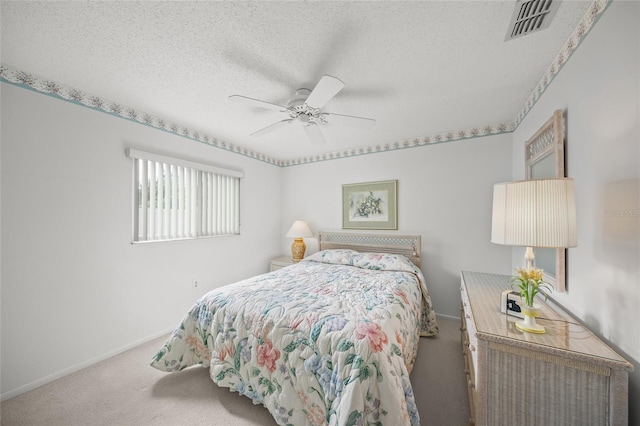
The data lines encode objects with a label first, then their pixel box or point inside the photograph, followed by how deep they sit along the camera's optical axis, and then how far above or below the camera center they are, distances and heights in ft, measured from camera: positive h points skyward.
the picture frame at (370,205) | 11.20 +0.42
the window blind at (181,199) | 8.32 +0.57
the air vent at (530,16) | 3.73 +3.45
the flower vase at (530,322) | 3.71 -1.80
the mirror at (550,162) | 4.80 +1.30
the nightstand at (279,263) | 12.46 -2.75
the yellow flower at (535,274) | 3.96 -1.04
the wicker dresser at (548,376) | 2.94 -2.31
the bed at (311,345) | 3.91 -2.81
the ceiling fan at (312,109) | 5.09 +2.79
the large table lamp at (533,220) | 3.47 -0.09
